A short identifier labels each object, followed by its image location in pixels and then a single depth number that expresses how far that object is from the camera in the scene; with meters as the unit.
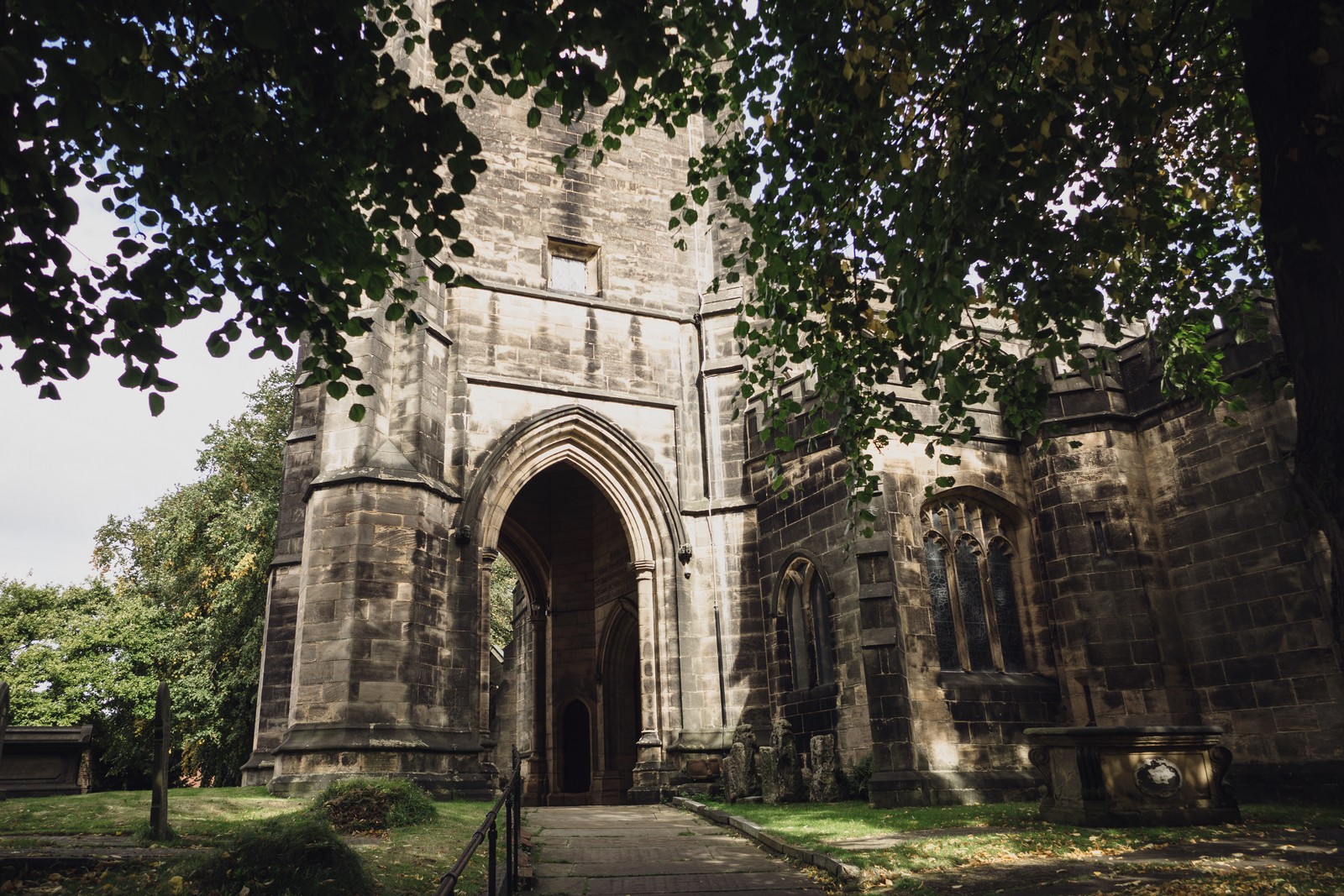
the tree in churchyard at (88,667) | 25.36
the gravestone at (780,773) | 12.30
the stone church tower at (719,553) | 11.88
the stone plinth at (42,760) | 11.59
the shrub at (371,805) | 8.98
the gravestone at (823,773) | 12.15
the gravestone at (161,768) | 7.64
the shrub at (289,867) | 5.41
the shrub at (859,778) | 11.99
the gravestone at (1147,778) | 8.72
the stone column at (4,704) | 8.98
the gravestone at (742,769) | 13.04
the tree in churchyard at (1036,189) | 4.50
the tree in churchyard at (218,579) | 24.34
